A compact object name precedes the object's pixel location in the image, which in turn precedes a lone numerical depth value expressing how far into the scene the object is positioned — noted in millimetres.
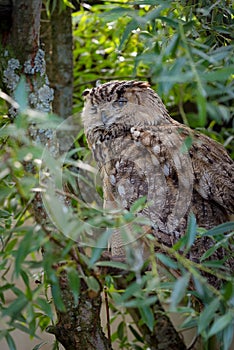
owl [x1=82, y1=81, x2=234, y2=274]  8510
